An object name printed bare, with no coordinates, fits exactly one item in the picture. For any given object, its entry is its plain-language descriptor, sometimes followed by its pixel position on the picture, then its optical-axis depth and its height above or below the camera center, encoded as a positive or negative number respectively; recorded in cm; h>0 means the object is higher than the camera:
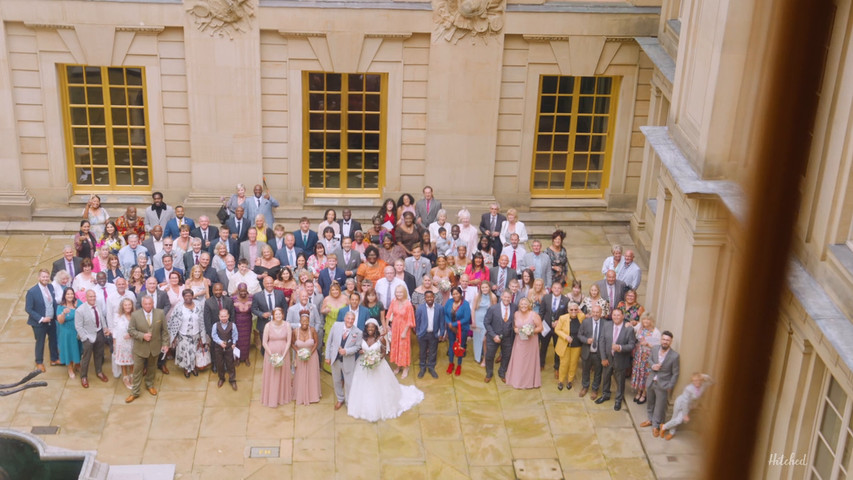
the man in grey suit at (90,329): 1605 -456
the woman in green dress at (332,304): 1634 -398
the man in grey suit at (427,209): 2048 -291
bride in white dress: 1588 -530
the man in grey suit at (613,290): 1748 -376
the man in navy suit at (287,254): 1820 -356
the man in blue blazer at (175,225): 1902 -326
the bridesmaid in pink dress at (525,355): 1664 -481
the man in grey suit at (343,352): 1569 -460
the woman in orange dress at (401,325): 1655 -436
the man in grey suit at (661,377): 1543 -469
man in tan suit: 1583 -449
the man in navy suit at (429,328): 1664 -441
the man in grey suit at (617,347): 1611 -441
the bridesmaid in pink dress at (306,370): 1583 -506
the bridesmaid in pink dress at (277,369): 1588 -502
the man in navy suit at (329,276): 1745 -377
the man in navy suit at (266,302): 1669 -409
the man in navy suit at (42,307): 1636 -428
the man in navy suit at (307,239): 1864 -335
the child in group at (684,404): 1475 -497
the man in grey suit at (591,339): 1634 -436
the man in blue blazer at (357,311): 1603 -403
